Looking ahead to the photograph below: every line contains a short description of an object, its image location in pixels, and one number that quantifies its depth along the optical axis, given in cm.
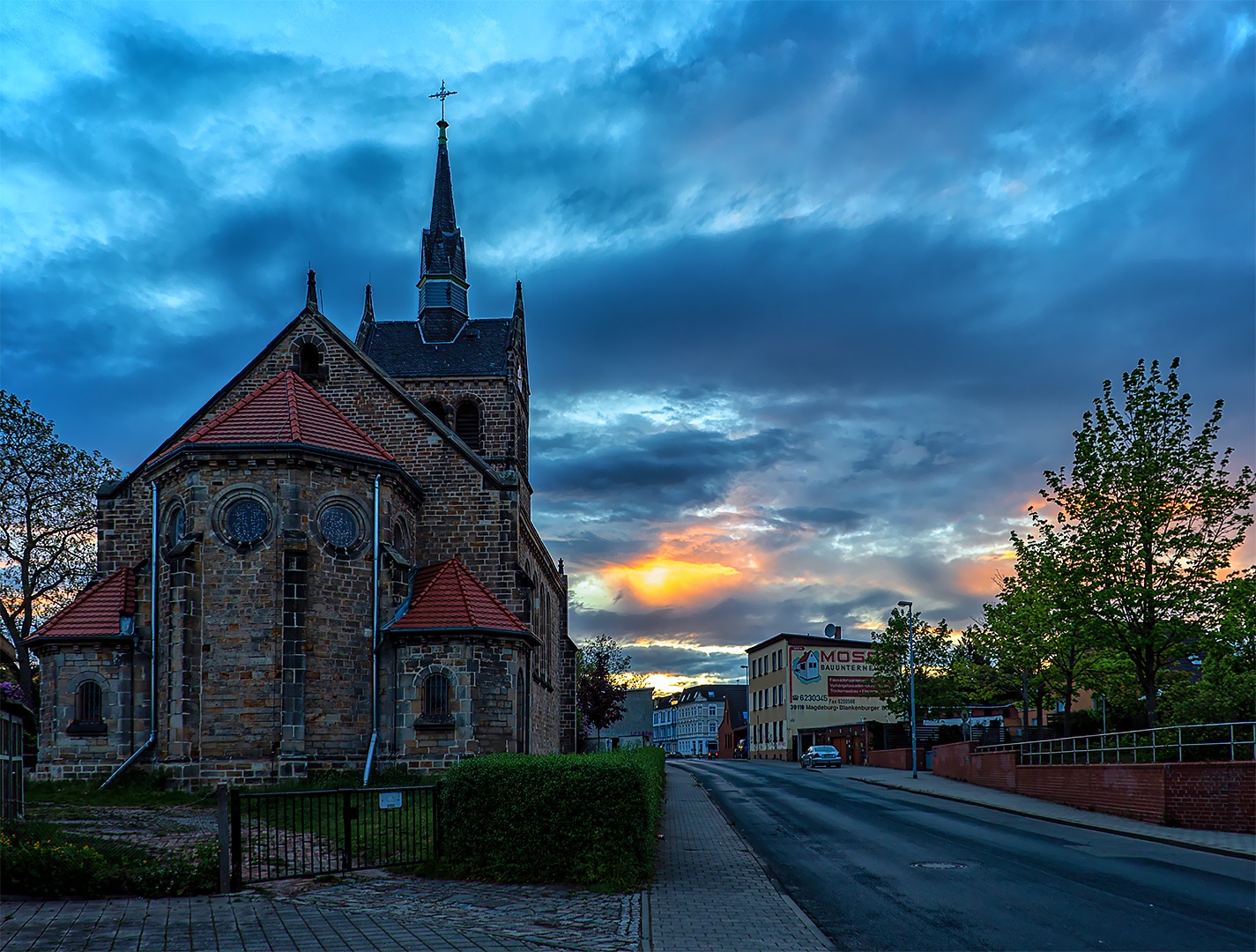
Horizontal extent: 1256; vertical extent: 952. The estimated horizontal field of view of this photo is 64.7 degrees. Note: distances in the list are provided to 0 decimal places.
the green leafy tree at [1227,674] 2472
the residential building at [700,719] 13512
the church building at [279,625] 2322
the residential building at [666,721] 15600
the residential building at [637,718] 8106
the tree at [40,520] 3691
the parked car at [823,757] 5719
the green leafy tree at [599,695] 6153
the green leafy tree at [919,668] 5469
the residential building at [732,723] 10950
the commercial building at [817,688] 7744
